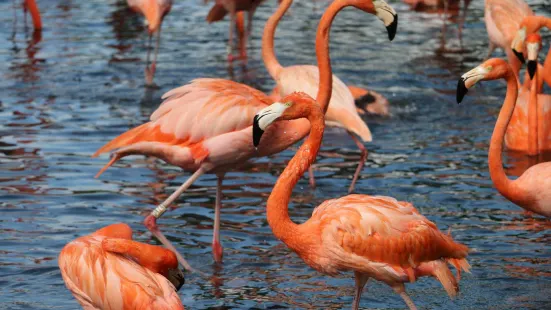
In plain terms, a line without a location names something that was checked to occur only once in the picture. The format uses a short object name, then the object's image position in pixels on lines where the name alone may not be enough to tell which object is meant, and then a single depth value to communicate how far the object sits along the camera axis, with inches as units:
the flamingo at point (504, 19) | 791.1
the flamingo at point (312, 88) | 563.2
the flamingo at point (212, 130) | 455.2
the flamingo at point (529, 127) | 612.4
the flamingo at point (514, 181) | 447.8
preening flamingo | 335.3
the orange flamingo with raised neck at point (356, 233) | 361.4
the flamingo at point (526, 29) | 579.8
